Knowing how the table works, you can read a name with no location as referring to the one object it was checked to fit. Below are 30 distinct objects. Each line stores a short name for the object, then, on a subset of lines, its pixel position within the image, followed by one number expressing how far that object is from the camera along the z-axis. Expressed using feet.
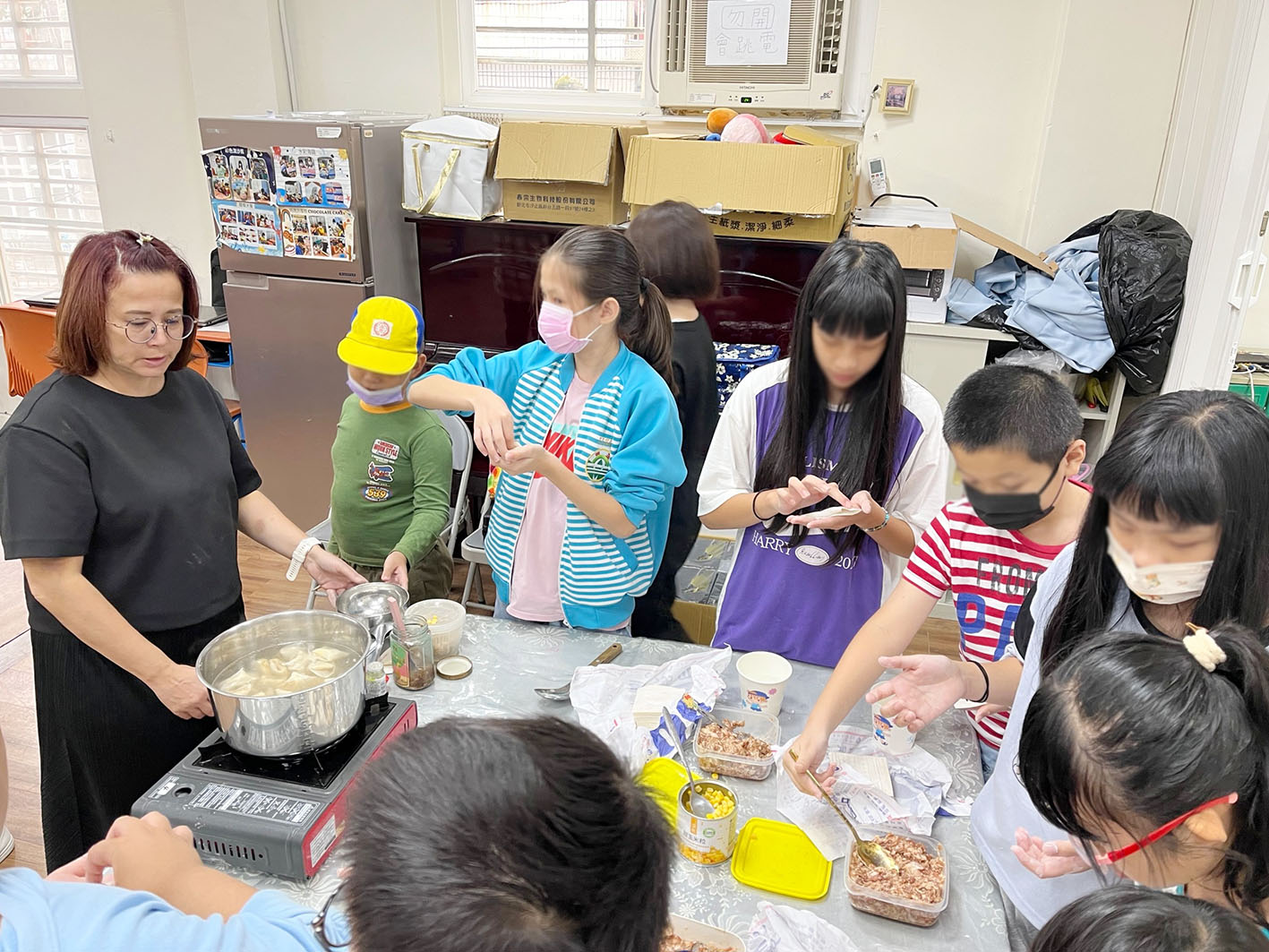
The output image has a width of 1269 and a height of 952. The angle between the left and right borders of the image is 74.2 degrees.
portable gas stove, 3.61
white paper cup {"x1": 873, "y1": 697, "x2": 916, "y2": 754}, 4.54
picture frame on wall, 11.22
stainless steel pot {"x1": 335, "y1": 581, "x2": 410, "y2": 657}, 5.06
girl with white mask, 2.81
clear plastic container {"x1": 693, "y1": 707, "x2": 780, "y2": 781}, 4.39
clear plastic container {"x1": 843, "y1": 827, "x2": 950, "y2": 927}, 3.53
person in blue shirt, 1.87
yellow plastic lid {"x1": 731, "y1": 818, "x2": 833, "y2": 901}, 3.74
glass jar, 4.98
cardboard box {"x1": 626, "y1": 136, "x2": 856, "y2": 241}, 9.56
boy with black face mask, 3.98
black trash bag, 9.41
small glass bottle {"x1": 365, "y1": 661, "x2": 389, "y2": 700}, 4.54
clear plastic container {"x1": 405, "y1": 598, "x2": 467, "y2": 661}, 5.28
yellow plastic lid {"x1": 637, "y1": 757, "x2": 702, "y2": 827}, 4.23
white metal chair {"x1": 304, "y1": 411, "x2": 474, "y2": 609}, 9.79
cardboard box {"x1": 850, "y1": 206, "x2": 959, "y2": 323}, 10.02
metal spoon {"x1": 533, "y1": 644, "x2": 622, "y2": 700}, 4.96
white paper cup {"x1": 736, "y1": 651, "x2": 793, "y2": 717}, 4.68
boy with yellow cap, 6.91
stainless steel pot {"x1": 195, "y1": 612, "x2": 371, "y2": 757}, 3.79
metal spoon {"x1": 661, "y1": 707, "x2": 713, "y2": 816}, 3.89
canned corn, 3.80
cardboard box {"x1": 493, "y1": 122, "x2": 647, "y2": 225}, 10.45
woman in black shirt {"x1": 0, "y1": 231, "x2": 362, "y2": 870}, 4.47
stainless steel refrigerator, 11.06
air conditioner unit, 11.18
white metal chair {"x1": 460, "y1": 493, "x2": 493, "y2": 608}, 9.78
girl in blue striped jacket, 5.75
